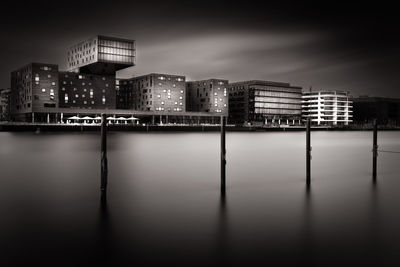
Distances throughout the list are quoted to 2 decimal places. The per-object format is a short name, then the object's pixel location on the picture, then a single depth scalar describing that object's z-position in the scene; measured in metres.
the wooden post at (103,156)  12.96
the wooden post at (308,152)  17.22
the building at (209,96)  182.75
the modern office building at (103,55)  138.25
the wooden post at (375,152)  19.70
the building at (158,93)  163.88
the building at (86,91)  146.25
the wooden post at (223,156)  15.27
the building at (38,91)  130.38
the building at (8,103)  193.25
